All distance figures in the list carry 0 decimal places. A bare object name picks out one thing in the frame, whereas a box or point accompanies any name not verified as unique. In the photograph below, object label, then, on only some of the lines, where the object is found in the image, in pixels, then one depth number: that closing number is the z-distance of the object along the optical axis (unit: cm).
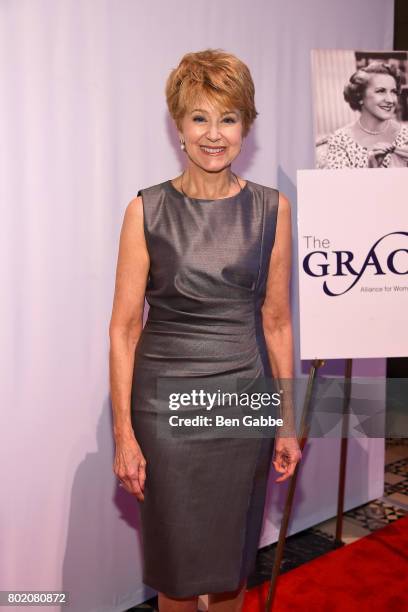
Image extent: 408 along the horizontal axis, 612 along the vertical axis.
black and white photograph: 254
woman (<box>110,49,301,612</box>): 185
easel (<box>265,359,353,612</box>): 231
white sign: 225
